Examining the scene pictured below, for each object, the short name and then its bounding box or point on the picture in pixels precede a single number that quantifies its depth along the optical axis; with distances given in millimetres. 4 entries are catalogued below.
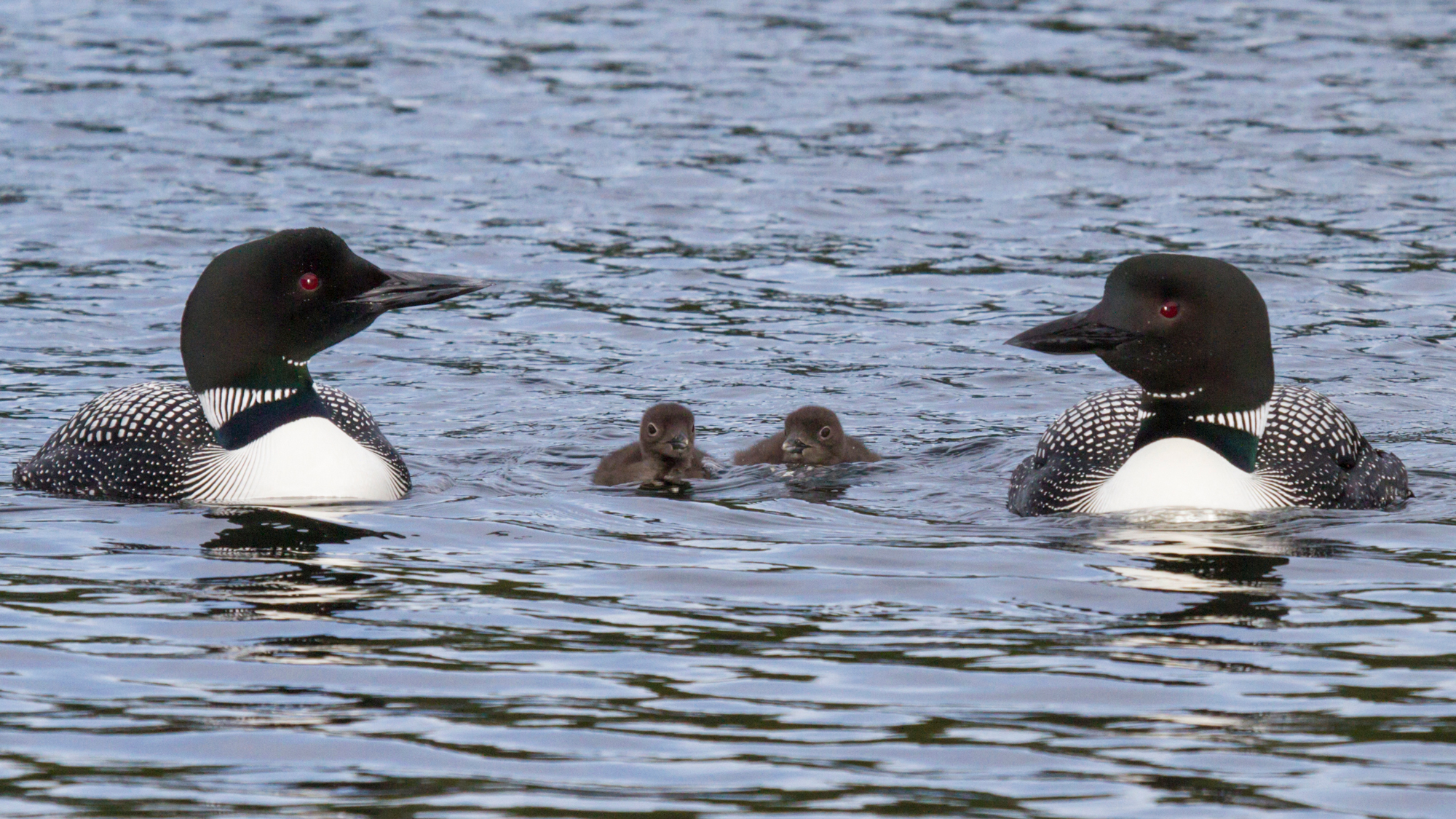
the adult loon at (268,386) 14477
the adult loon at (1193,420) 13797
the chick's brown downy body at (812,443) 16219
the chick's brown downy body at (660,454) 16031
